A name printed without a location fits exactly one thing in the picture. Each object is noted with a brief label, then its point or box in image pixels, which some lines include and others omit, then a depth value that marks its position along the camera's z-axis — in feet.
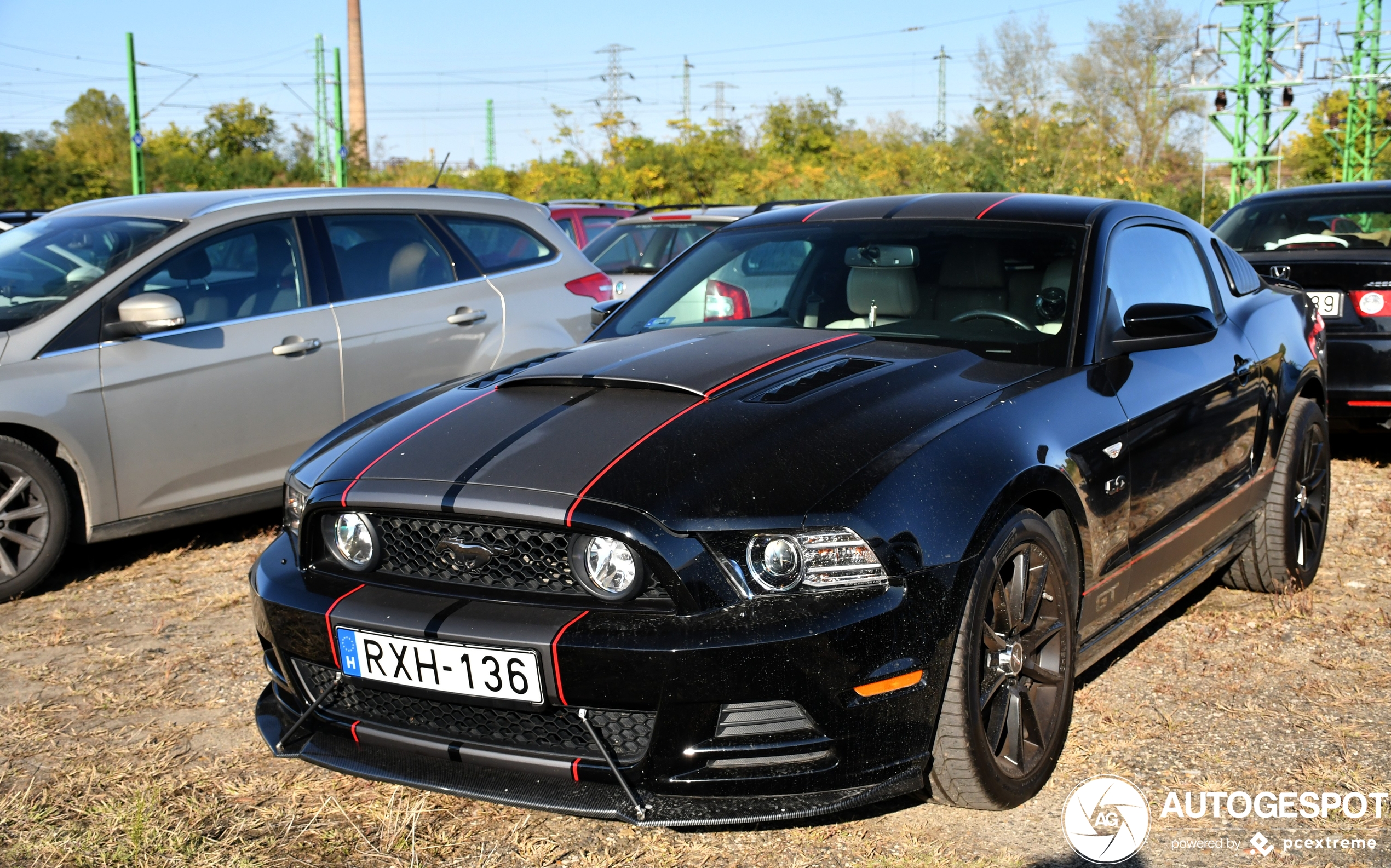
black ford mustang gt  8.14
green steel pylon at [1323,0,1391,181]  101.81
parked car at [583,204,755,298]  37.22
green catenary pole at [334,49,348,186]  117.19
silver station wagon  15.81
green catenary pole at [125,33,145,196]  103.76
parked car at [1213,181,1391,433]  20.92
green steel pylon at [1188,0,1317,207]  112.27
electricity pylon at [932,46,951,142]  187.62
